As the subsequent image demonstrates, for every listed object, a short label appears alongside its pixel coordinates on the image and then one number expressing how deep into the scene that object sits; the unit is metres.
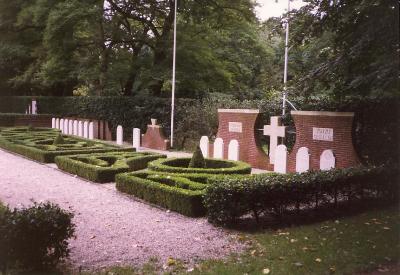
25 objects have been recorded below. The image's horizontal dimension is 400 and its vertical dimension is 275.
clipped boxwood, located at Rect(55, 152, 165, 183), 13.66
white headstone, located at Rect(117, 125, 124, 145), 24.17
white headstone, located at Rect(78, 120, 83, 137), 28.33
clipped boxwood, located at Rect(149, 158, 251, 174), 12.49
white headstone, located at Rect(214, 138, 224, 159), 17.41
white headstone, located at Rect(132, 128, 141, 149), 22.17
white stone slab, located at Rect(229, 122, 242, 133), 17.29
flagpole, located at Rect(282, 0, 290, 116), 17.03
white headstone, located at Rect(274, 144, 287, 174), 14.25
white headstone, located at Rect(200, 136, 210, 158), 18.16
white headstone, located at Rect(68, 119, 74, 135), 29.53
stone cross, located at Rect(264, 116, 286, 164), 15.77
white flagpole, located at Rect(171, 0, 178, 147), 23.17
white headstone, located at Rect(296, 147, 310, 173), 13.63
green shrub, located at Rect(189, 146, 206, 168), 13.55
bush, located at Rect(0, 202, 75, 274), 5.94
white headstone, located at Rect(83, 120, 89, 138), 27.80
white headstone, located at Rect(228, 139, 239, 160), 16.50
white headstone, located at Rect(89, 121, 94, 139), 27.35
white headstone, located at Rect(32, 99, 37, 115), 37.36
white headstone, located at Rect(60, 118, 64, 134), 30.66
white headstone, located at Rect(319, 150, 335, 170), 12.91
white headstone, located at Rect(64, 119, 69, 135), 30.06
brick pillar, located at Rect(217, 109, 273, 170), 16.45
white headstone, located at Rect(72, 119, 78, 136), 28.89
